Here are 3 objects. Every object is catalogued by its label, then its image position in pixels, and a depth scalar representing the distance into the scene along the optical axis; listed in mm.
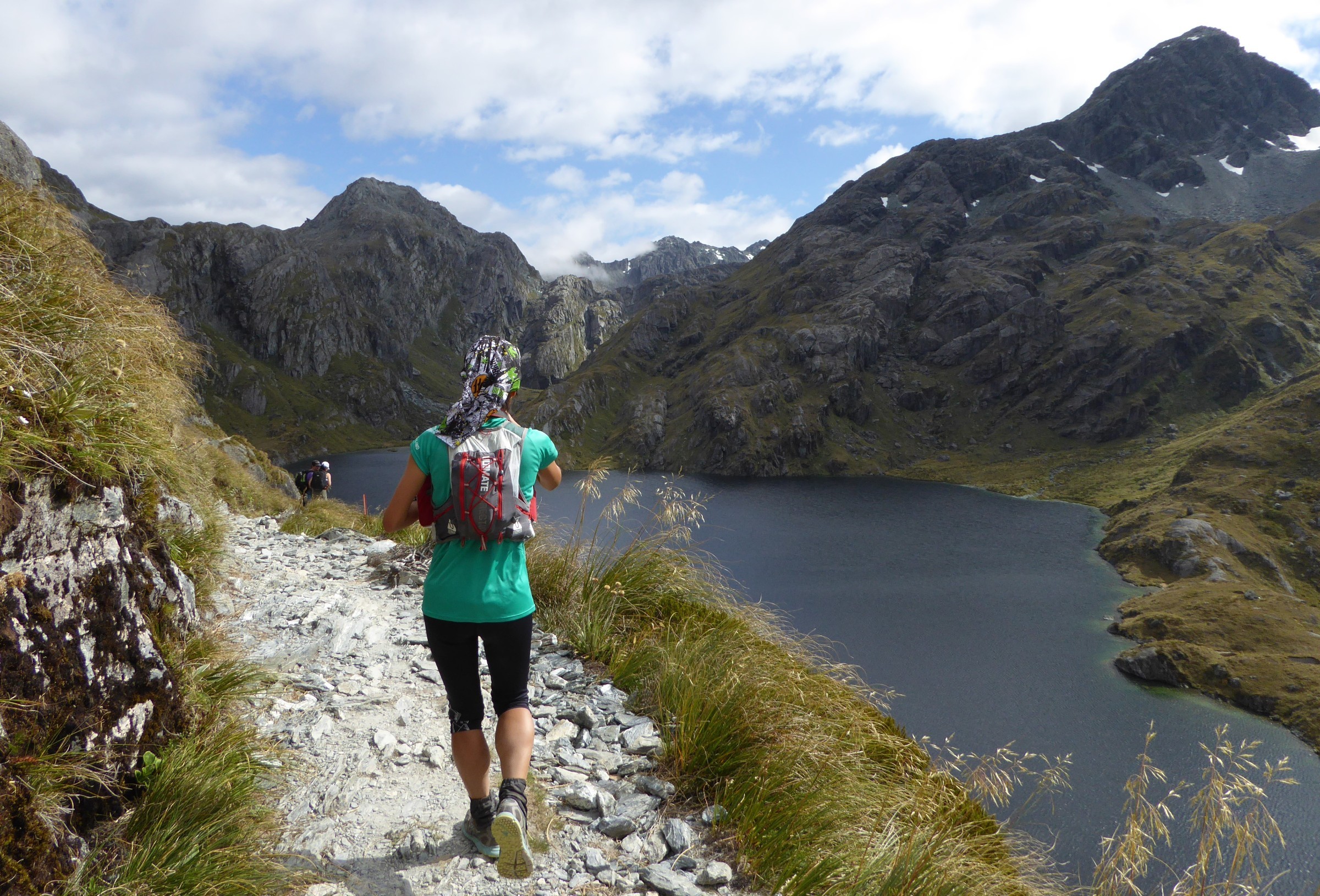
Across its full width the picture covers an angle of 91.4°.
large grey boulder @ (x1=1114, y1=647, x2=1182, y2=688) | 56188
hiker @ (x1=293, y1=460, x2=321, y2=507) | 23344
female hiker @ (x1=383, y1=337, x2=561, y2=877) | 3510
